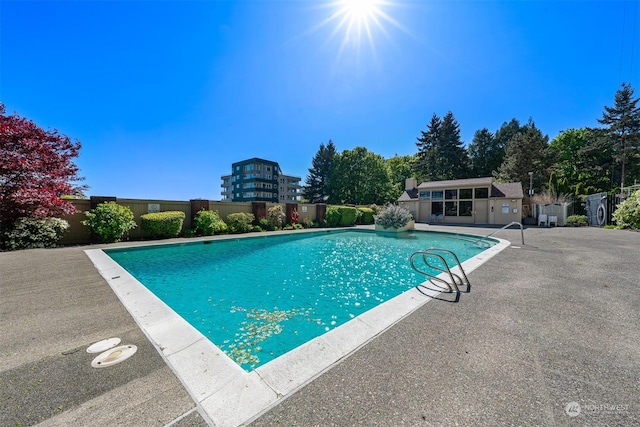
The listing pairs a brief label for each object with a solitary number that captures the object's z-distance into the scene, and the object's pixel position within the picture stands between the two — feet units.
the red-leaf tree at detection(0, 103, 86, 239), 26.76
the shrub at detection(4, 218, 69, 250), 26.50
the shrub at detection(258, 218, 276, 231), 52.11
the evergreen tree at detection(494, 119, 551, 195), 100.73
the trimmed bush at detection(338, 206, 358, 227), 69.51
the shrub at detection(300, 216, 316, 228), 63.00
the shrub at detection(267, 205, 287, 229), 54.39
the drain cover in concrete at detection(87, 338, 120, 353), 7.77
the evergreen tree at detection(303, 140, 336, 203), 138.31
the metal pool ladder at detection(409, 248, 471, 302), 14.00
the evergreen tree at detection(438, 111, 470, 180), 124.47
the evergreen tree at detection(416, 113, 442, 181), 126.62
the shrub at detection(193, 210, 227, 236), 42.27
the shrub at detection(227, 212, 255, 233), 46.24
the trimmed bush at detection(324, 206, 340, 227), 67.10
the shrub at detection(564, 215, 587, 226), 63.26
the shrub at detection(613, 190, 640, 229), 43.32
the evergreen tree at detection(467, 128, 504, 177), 129.18
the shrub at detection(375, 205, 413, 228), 55.26
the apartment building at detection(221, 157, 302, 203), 172.65
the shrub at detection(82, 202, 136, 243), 32.68
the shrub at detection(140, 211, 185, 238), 36.91
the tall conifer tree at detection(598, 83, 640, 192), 86.28
